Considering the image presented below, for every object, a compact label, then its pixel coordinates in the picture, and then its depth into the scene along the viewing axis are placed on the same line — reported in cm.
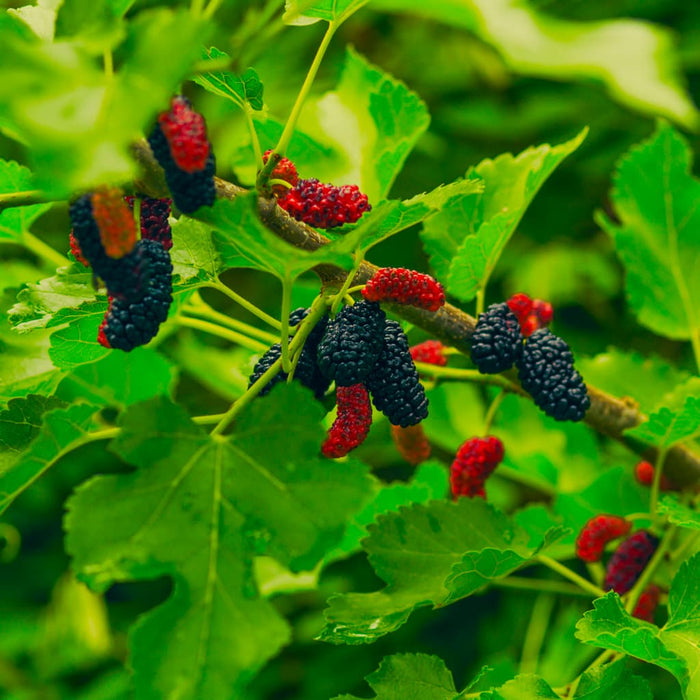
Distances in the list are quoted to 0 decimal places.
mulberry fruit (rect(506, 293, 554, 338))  90
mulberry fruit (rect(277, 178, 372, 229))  85
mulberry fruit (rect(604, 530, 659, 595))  92
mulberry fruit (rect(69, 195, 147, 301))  82
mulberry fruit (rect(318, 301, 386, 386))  84
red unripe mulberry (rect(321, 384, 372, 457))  86
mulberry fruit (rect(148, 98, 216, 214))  82
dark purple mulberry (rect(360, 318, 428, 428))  86
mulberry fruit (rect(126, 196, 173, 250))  85
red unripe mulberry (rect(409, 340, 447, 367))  91
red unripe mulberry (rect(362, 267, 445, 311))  85
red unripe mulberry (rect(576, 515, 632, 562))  92
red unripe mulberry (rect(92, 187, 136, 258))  81
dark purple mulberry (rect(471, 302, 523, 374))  88
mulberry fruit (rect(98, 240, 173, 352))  84
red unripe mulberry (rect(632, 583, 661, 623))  91
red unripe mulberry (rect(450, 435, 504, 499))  92
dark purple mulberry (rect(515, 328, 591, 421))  88
